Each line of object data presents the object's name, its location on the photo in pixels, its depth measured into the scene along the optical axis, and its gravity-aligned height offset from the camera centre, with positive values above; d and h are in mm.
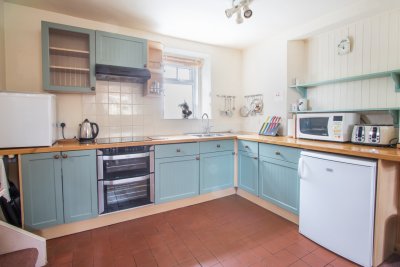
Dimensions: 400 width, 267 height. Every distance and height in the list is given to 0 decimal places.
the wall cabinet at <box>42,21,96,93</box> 2070 +739
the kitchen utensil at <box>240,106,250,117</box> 3512 +235
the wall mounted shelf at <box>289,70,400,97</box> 1861 +479
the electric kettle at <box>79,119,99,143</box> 2223 -74
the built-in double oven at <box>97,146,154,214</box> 2070 -544
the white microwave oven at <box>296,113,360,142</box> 2035 -12
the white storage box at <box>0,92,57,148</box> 1683 +45
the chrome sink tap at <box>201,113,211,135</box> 3306 -33
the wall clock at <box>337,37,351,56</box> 2260 +866
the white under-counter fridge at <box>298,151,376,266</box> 1499 -627
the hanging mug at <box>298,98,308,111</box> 2672 +267
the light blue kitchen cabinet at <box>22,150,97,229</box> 1779 -566
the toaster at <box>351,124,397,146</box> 1785 -89
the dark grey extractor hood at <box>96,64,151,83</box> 2208 +571
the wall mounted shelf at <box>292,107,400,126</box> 1896 +126
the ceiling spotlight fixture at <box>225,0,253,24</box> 1921 +1114
